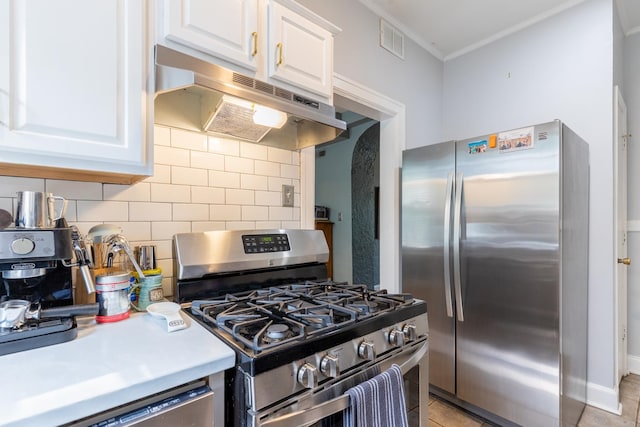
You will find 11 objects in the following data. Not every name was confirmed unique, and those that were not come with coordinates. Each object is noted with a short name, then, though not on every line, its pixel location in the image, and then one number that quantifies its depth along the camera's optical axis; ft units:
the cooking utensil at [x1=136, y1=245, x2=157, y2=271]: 4.07
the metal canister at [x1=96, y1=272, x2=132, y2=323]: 3.34
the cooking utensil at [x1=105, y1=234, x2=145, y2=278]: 3.62
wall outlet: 5.97
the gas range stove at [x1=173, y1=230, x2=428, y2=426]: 2.62
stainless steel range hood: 3.41
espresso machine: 2.71
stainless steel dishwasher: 2.12
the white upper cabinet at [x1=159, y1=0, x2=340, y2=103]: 3.56
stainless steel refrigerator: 5.48
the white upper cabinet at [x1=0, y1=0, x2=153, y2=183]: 2.72
